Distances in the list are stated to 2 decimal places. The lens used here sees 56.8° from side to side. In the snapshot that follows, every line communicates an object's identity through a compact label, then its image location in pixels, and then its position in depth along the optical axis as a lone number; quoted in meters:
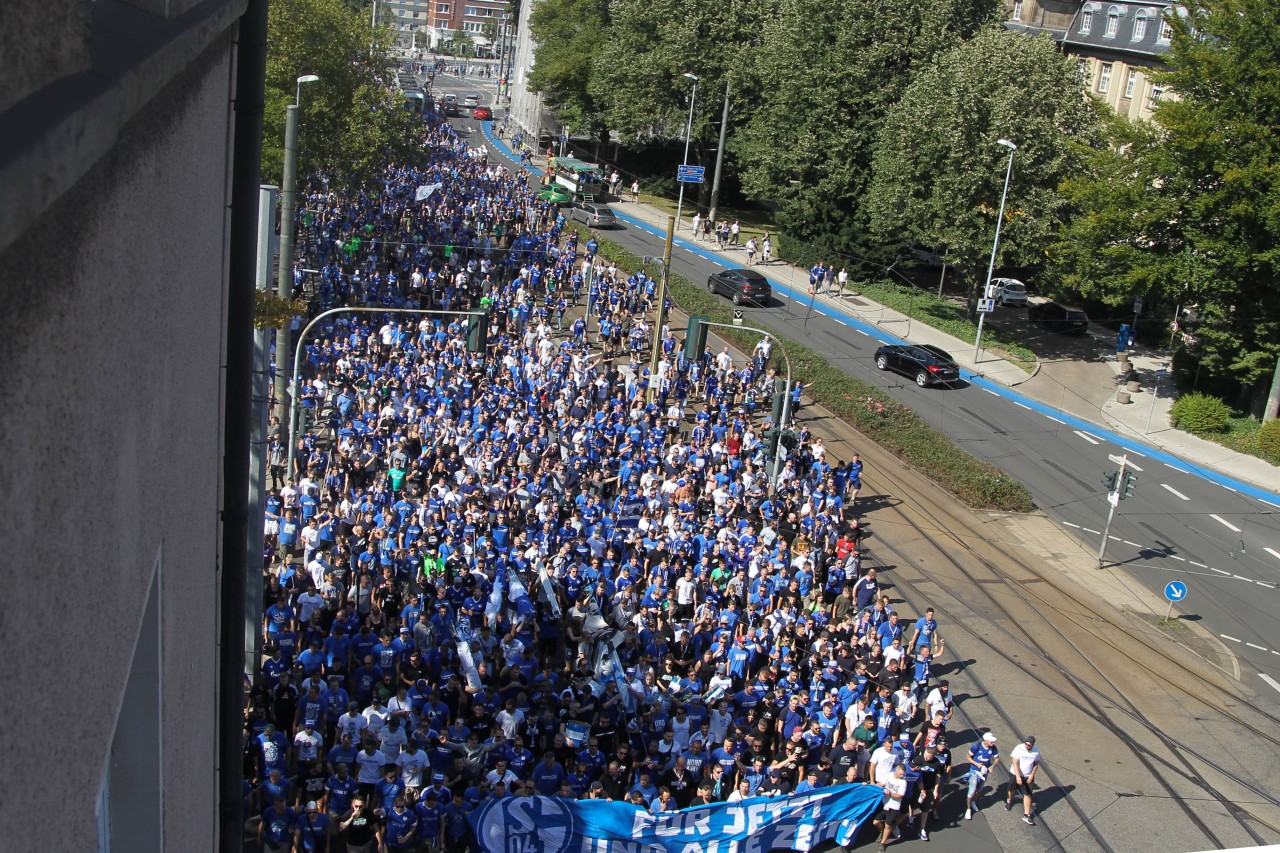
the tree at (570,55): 74.88
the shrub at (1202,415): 37.59
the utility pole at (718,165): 58.38
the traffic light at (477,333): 25.34
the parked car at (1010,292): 49.25
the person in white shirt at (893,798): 15.07
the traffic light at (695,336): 26.69
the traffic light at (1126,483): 25.70
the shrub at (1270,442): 35.72
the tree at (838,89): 49.66
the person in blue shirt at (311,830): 11.95
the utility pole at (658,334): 29.72
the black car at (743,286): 44.78
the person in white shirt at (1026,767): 16.20
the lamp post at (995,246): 40.52
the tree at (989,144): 42.09
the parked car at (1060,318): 47.00
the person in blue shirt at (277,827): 11.80
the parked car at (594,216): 55.88
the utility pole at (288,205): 18.95
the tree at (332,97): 41.25
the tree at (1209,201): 36.16
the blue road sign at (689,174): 53.67
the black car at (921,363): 38.31
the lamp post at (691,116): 57.86
